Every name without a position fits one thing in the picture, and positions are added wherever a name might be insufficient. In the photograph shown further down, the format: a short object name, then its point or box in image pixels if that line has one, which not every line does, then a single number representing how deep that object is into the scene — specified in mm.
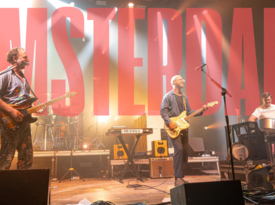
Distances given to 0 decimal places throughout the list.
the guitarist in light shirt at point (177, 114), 3406
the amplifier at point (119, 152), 5699
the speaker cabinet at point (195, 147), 6387
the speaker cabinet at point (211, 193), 1482
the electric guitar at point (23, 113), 2488
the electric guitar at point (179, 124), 3512
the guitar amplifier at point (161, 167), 5246
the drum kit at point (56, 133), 6406
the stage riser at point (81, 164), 5738
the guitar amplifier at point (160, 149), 5691
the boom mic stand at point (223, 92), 3002
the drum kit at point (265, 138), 3836
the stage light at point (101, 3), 6969
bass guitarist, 2438
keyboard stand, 4496
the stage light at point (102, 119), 9156
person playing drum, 4866
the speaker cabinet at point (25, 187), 1459
